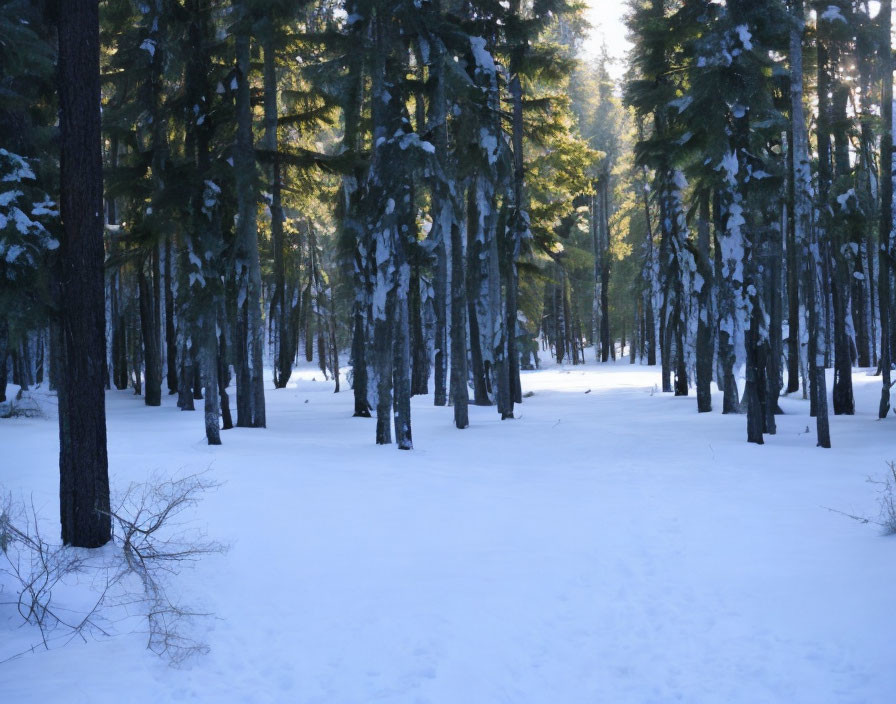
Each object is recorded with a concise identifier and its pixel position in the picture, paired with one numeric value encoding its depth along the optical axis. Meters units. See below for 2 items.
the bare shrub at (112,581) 5.03
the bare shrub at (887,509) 6.93
